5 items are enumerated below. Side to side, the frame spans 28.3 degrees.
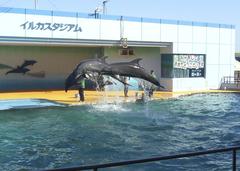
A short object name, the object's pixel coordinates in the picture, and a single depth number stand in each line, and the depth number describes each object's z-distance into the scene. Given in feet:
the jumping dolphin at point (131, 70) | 69.46
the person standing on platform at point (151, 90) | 91.28
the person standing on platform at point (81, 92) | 79.30
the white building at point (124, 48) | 94.58
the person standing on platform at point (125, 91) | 90.26
